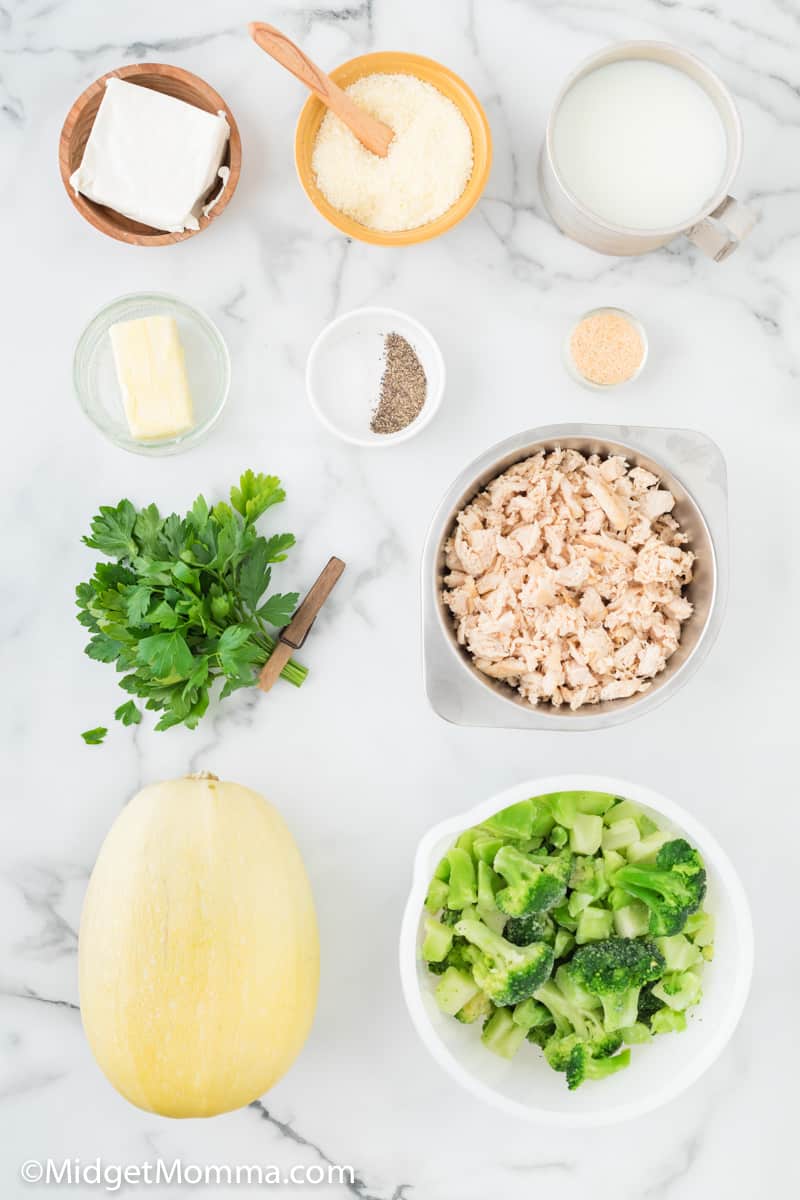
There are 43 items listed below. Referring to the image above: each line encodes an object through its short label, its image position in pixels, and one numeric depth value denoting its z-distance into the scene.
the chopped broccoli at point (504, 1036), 0.85
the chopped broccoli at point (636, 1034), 0.84
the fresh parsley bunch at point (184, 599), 0.86
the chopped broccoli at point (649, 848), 0.85
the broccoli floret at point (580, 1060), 0.83
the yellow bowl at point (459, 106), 0.88
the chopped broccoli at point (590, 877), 0.84
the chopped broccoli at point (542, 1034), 0.86
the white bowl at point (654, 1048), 0.83
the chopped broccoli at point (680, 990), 0.84
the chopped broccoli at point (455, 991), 0.84
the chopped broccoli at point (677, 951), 0.84
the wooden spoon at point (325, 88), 0.82
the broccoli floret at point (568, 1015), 0.84
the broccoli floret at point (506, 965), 0.81
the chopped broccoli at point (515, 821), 0.84
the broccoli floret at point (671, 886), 0.82
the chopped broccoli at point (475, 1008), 0.85
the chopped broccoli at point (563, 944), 0.85
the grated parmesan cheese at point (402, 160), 0.88
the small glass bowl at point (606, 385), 0.90
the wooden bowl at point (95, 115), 0.88
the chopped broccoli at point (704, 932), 0.85
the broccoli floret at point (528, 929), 0.84
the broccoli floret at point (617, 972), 0.82
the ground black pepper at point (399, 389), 0.91
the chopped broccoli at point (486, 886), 0.84
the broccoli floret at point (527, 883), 0.82
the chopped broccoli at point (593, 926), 0.84
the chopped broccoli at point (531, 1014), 0.84
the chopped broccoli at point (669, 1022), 0.84
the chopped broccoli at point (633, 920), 0.84
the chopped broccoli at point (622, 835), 0.85
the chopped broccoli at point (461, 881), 0.84
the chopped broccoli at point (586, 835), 0.84
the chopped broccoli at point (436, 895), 0.84
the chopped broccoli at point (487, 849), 0.84
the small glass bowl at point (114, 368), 0.91
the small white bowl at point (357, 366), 0.91
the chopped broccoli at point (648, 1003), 0.85
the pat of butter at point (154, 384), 0.89
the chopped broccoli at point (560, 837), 0.85
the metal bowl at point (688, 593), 0.84
